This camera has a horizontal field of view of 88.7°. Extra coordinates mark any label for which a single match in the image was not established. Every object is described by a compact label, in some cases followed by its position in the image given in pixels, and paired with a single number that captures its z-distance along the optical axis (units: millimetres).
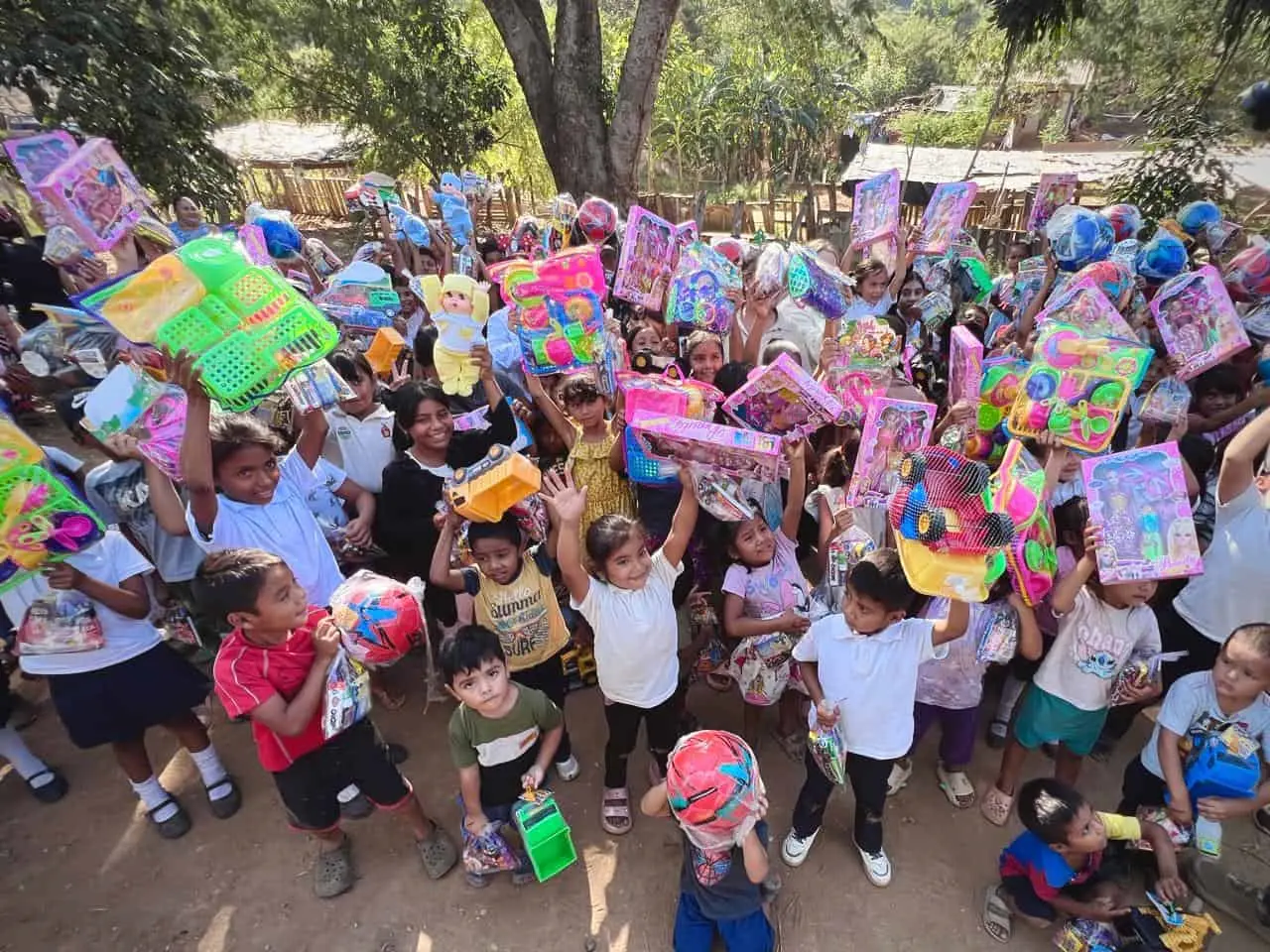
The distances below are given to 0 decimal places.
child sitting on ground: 2049
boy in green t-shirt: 2184
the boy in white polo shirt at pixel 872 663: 2135
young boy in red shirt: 1950
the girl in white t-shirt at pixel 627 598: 2262
